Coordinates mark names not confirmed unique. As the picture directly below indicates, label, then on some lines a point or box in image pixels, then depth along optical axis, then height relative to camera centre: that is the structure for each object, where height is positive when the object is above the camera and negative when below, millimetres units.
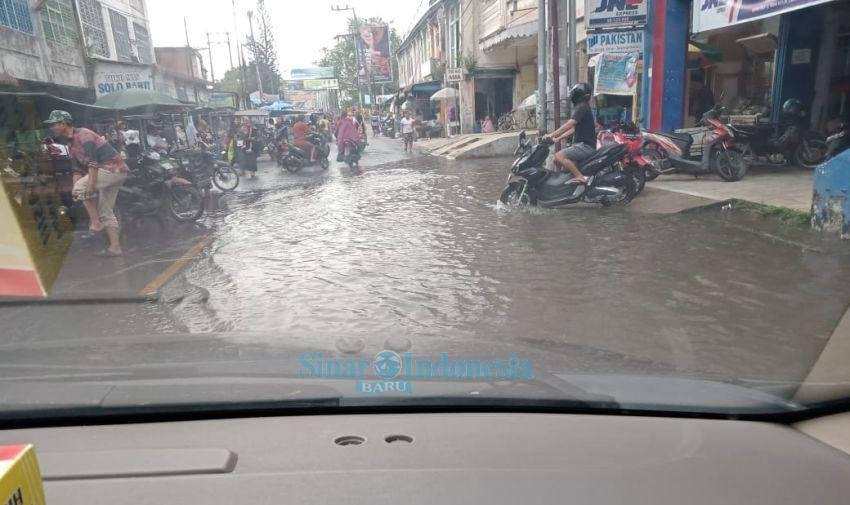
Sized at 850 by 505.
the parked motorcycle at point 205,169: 10977 -1106
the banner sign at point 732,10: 8758 +1082
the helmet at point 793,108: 10305 -460
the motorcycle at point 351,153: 17797 -1390
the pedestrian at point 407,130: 24594 -1135
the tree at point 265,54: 46531 +4378
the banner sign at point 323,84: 69312 +2355
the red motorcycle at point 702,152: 9758 -1063
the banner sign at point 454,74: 25906 +975
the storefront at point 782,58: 11016 +424
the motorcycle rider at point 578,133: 8625 -581
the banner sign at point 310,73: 69875 +3655
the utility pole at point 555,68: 11338 +444
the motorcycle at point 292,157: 17094 -1365
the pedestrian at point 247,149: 17625 -1112
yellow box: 1037 -605
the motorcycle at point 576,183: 8586 -1222
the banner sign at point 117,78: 11953 +765
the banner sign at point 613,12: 11297 +1372
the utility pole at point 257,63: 42056 +3296
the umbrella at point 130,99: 11734 +313
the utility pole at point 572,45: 11602 +882
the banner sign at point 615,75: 13609 +303
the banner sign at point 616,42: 11992 +910
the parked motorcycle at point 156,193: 8438 -1080
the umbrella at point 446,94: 28875 +223
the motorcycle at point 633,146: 8961 -858
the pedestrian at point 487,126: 26250 -1231
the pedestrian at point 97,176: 6949 -661
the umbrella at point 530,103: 21312 -302
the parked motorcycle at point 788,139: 10367 -975
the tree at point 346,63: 69562 +4958
